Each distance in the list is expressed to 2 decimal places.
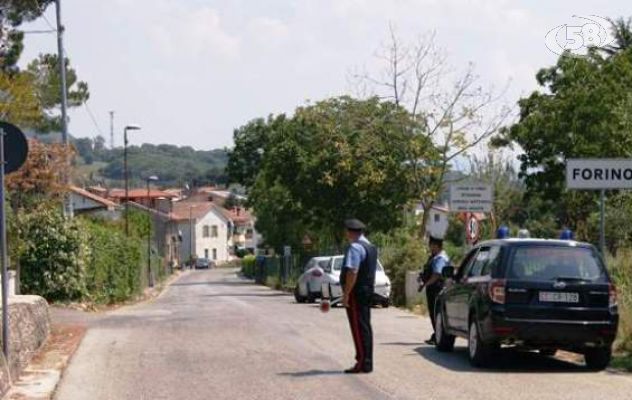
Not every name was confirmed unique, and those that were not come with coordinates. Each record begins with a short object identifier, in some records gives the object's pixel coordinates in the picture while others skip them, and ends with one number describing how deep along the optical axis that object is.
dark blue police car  12.97
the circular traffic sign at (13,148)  12.19
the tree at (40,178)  29.44
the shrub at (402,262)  30.36
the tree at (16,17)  34.34
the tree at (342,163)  43.50
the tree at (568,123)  46.12
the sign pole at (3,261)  11.94
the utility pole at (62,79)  33.34
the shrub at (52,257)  27.31
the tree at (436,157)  39.28
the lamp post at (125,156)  51.31
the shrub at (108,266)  30.23
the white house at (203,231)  138.50
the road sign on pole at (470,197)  23.34
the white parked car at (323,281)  29.34
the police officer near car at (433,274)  16.52
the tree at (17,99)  24.44
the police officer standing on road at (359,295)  12.62
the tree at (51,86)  33.31
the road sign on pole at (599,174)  15.60
